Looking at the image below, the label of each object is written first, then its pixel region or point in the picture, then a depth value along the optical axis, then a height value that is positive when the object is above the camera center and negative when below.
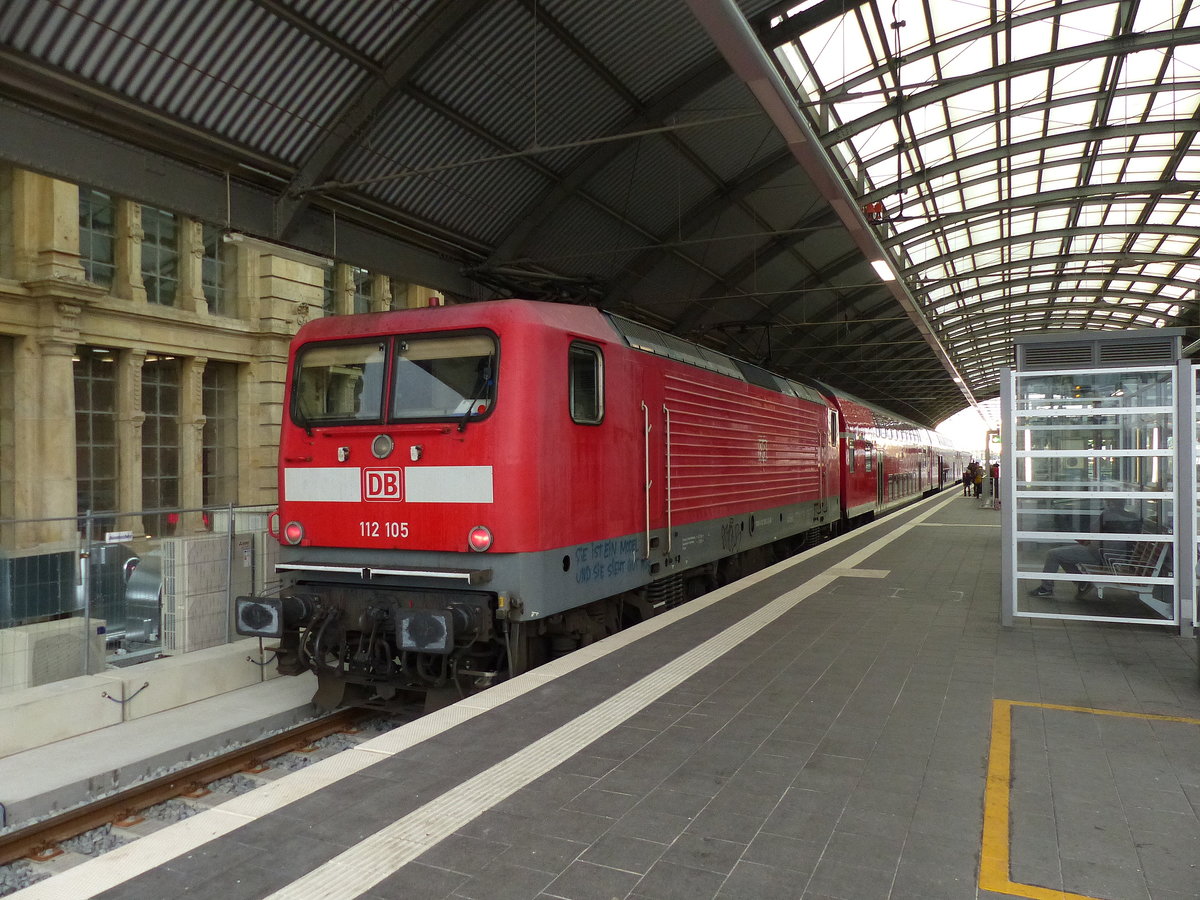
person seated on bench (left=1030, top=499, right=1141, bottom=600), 7.59 -0.89
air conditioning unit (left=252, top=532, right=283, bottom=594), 9.86 -1.22
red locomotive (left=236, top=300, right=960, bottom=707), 6.10 -0.26
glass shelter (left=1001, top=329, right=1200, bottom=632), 6.93 -0.17
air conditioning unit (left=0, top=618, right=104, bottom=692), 7.54 -1.79
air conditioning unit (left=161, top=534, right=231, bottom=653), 8.84 -1.41
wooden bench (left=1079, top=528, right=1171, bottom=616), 7.12 -1.04
